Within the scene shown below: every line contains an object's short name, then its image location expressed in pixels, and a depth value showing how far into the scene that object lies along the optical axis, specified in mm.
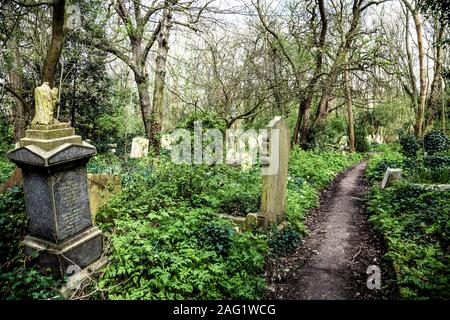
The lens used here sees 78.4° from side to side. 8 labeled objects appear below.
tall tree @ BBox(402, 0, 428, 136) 13250
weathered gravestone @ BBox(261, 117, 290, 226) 5508
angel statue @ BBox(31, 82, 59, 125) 3572
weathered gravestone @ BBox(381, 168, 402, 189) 8312
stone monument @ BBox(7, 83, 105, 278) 3463
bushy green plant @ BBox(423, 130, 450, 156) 12438
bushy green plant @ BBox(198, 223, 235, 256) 4250
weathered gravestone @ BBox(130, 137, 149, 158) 12531
